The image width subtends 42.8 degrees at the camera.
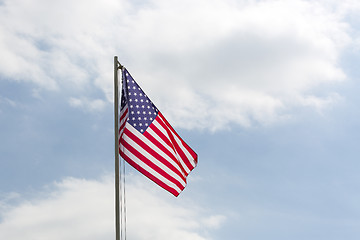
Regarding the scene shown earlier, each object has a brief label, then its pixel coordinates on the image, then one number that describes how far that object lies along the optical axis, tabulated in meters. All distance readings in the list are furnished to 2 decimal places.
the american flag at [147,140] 17.53
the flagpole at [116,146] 15.88
